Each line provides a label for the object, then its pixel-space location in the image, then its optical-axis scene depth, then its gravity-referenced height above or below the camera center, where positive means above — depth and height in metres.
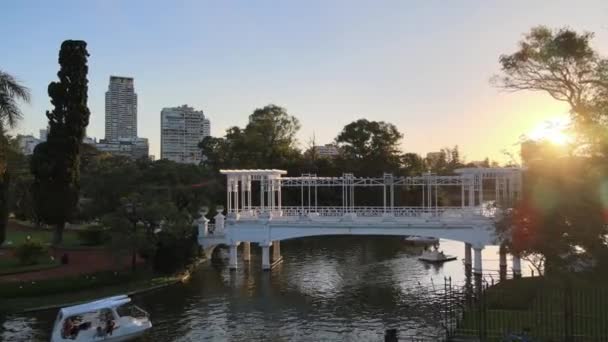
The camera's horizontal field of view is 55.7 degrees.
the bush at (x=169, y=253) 39.69 -4.18
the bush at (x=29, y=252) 37.78 -3.80
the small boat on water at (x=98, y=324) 25.99 -6.09
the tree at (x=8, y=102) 28.98 +4.64
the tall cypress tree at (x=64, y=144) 42.44 +3.74
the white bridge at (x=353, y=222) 39.53 -2.06
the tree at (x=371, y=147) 82.56 +6.72
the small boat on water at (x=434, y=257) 48.62 -5.44
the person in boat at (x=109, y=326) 26.72 -6.14
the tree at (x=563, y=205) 19.70 -0.43
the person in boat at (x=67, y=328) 25.84 -6.05
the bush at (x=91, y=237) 45.88 -3.43
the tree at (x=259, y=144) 78.56 +7.26
